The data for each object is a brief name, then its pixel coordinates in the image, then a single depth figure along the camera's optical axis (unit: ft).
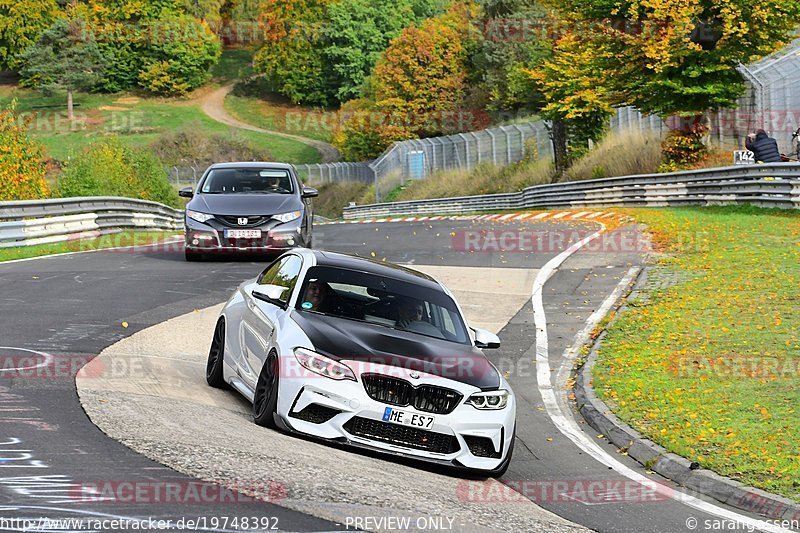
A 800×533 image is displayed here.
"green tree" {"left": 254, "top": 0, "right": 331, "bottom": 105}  431.43
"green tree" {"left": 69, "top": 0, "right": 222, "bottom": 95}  438.40
